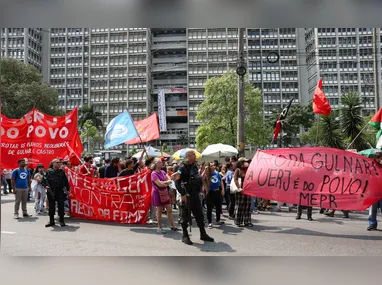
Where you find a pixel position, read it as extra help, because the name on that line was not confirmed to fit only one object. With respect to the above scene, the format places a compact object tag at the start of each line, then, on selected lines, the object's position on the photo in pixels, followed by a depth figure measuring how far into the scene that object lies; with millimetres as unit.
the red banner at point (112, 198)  9375
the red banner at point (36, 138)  10703
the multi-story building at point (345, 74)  86062
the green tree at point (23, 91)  40938
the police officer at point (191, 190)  7234
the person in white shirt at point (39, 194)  11648
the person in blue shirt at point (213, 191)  9500
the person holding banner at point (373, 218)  8555
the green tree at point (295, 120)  63188
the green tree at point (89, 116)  83438
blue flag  11141
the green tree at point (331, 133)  26047
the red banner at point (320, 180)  7438
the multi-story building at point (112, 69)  92250
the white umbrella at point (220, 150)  17250
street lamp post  15828
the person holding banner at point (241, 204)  9164
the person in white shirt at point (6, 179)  19098
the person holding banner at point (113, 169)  11117
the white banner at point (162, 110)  86562
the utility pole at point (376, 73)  18927
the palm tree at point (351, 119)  24422
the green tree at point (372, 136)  32375
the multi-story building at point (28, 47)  93375
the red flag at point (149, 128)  13922
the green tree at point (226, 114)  39500
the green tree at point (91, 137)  58688
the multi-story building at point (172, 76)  94438
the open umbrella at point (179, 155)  19639
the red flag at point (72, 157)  10948
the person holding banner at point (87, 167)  11547
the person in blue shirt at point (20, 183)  10594
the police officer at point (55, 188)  9016
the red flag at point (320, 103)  10344
